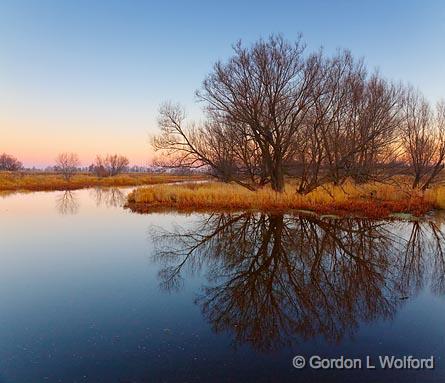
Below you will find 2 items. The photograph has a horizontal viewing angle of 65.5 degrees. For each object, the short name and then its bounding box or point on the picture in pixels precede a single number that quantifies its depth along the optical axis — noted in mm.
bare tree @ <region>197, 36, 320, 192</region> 20797
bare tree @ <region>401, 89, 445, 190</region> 27933
